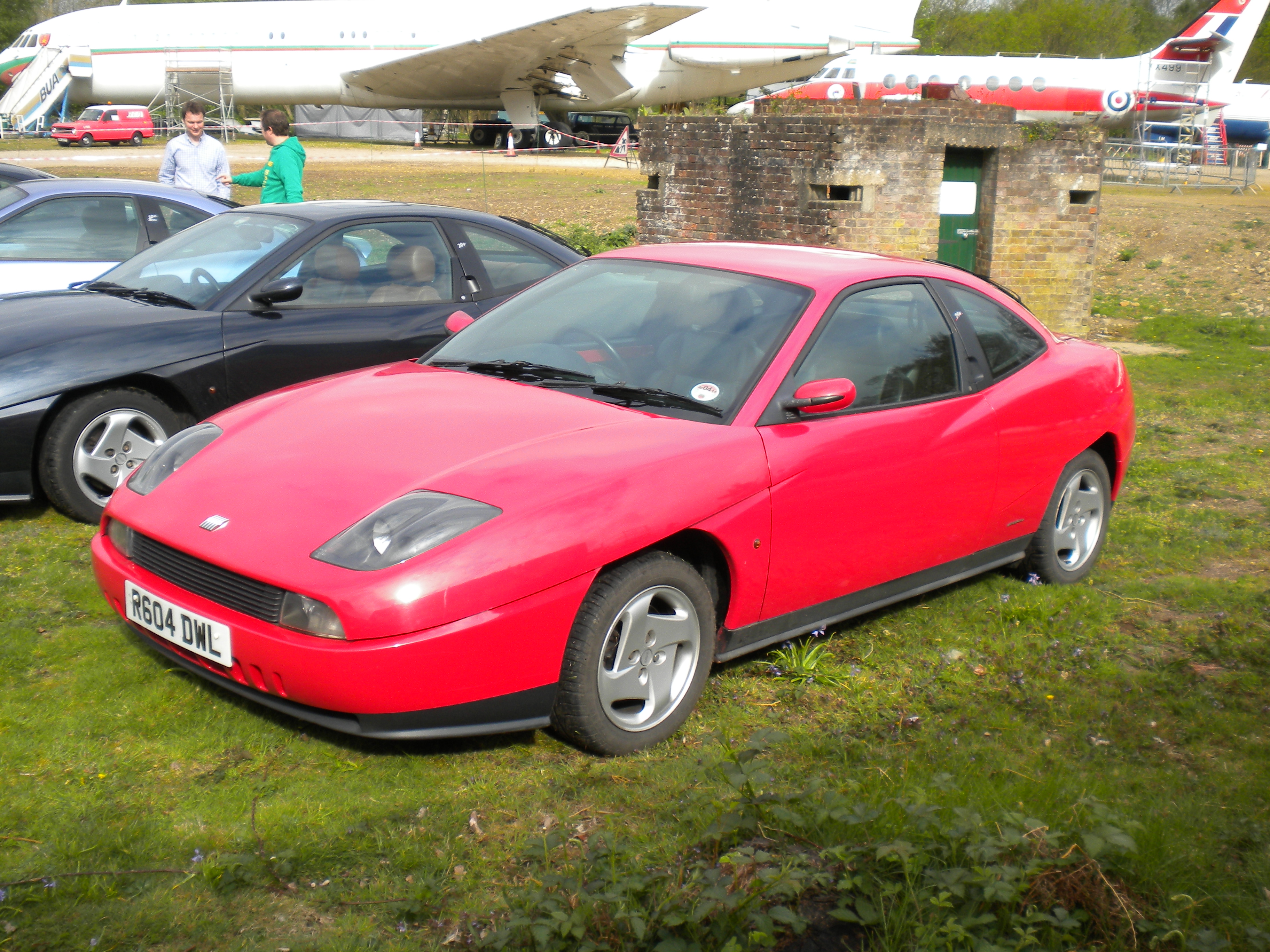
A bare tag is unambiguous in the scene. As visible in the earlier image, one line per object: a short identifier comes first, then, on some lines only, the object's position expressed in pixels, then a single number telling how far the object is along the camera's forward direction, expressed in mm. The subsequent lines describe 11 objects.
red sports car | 3025
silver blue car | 7836
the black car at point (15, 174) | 9156
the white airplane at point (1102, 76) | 39531
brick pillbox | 11336
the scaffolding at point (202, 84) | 42344
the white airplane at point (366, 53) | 41625
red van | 39219
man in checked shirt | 10414
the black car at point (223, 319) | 5176
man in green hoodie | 9305
